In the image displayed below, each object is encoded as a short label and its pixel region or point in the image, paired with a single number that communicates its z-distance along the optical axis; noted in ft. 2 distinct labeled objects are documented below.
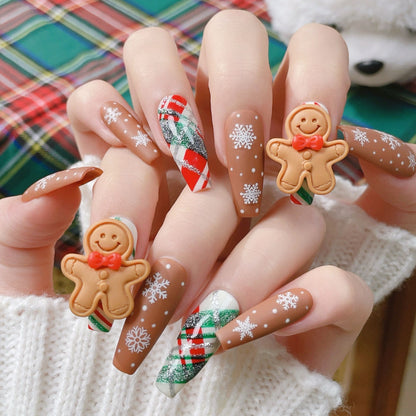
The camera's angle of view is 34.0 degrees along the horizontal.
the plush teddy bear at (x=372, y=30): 0.73
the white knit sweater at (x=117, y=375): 0.62
